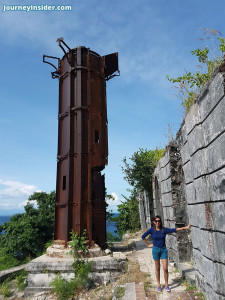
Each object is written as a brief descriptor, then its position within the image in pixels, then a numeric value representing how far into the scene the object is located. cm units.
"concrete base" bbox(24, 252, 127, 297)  786
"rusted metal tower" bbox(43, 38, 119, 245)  946
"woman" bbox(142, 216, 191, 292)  521
